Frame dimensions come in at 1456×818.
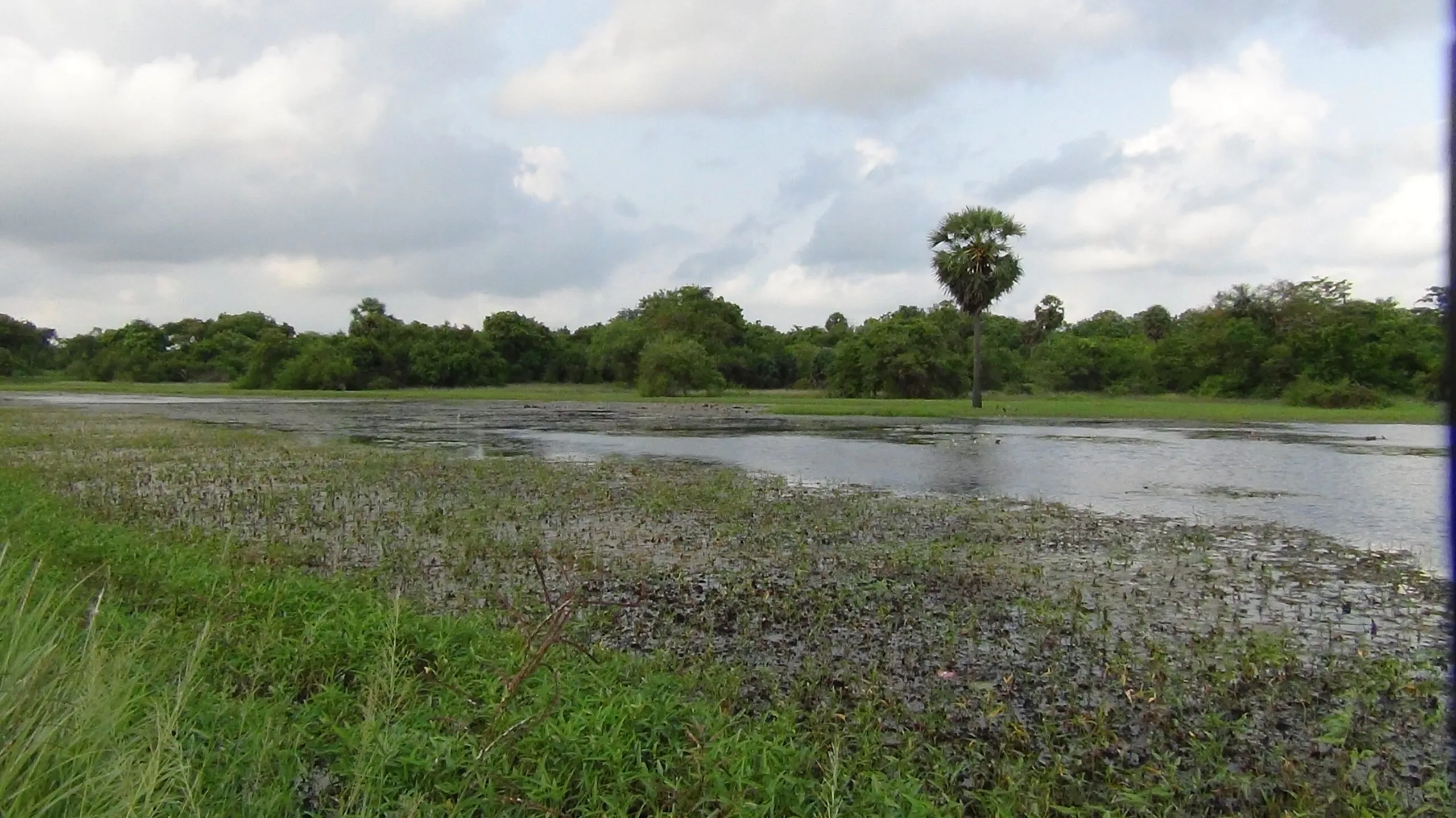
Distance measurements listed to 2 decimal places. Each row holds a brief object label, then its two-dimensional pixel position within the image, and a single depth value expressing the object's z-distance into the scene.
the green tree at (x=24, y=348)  87.50
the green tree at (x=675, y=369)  58.69
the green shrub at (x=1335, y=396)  45.84
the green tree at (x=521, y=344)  76.88
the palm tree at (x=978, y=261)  41.28
